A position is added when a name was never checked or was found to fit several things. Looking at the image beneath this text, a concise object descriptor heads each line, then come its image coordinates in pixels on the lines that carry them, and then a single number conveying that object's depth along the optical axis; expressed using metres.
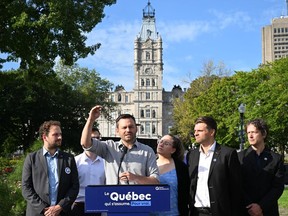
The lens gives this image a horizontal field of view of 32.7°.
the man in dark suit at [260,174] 5.80
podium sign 4.38
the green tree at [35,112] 44.00
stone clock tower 132.50
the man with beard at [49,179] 5.82
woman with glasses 5.68
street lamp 24.29
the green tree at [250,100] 43.16
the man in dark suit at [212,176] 5.32
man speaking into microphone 5.12
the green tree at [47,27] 15.66
